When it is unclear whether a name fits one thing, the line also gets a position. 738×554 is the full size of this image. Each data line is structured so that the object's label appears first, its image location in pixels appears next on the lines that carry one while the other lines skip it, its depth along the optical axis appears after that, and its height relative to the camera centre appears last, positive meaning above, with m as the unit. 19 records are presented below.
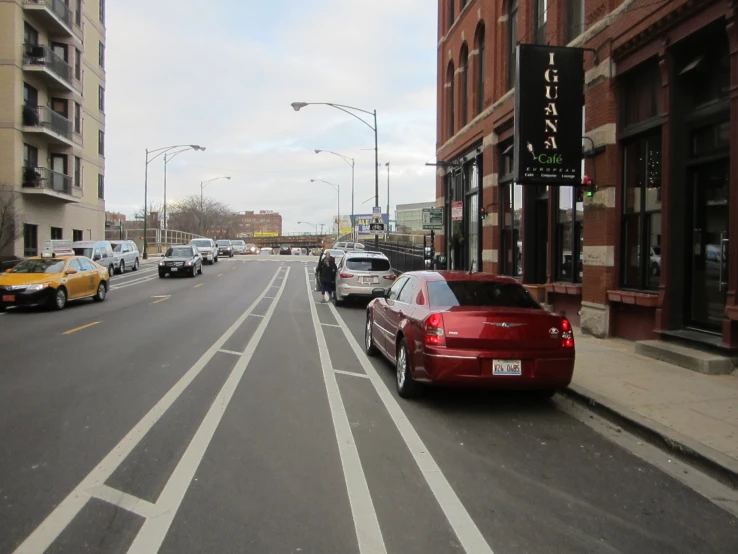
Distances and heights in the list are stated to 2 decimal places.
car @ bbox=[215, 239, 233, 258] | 57.25 +1.13
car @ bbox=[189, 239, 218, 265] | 42.75 +0.84
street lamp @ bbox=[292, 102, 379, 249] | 27.08 +7.07
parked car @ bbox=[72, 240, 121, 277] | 29.67 +0.42
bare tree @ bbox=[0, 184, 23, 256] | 25.55 +1.69
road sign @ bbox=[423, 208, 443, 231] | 21.72 +1.58
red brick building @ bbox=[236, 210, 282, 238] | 159.07 +9.47
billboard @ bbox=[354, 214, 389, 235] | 46.38 +3.59
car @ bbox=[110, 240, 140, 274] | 33.91 +0.32
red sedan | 6.43 -0.91
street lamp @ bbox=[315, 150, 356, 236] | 54.53 +5.33
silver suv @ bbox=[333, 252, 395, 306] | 18.36 -0.41
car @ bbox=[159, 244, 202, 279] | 30.47 -0.09
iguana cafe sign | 11.62 +2.94
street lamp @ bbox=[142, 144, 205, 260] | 41.64 +6.22
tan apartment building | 30.22 +8.02
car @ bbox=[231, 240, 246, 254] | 65.74 +1.57
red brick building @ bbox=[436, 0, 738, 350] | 8.96 +1.48
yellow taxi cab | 15.74 -0.64
